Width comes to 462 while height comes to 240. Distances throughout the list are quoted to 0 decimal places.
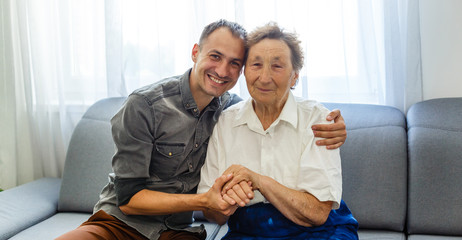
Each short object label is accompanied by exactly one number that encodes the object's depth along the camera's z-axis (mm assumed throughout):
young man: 1709
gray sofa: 2023
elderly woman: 1615
